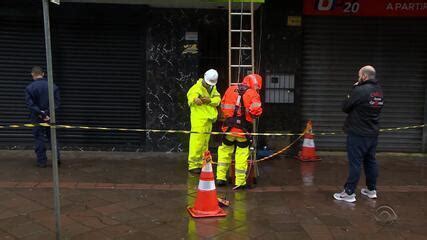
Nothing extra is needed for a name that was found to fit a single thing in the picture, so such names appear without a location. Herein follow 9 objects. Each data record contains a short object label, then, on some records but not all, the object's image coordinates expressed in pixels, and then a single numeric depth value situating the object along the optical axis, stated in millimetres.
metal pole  4621
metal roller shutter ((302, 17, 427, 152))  9820
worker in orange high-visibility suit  6980
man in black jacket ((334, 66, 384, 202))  6566
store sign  9445
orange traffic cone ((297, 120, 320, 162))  9288
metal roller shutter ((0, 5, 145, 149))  9359
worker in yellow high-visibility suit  7844
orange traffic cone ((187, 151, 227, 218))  5996
